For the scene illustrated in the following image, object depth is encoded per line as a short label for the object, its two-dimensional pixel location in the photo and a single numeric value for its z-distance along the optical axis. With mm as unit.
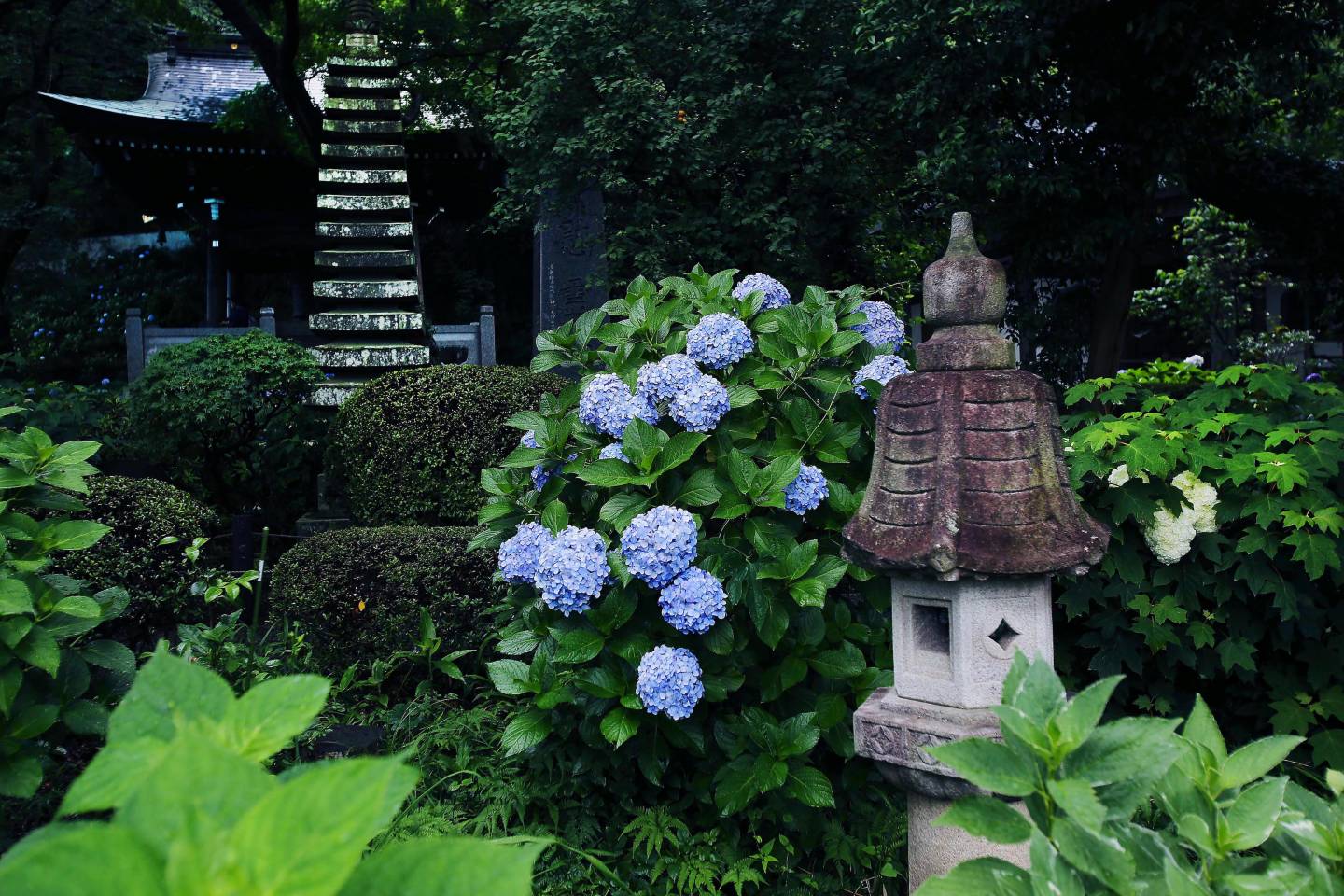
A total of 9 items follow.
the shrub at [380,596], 4316
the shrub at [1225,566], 3197
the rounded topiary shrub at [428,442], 5879
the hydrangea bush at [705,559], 2641
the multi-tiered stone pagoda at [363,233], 8609
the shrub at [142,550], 3910
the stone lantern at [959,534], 2271
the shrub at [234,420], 7406
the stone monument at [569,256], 8992
